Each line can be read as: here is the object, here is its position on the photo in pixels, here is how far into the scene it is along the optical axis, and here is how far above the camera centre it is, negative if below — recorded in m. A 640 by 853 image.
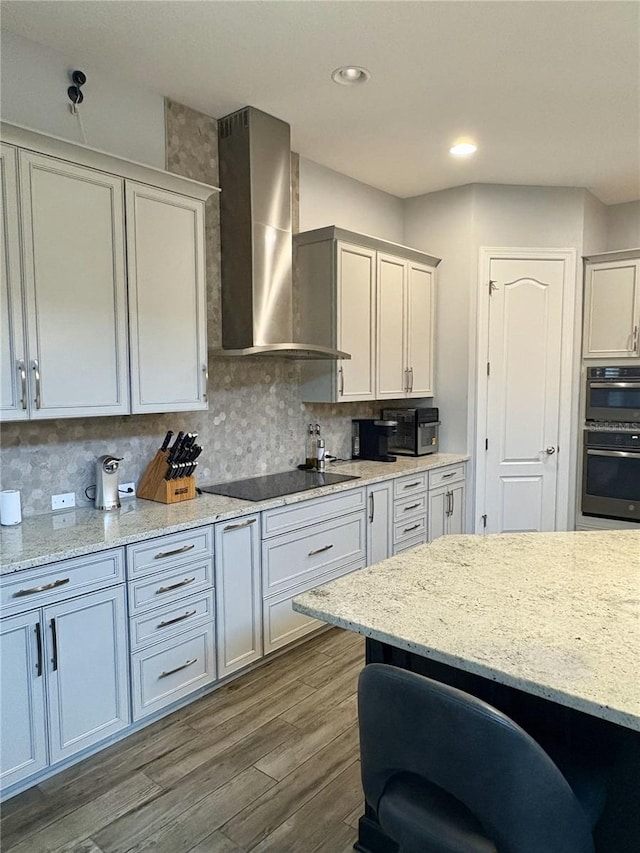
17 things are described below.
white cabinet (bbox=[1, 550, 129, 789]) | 1.91 -1.03
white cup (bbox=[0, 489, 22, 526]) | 2.28 -0.49
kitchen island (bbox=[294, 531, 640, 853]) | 1.14 -0.57
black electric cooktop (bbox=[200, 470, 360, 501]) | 2.95 -0.55
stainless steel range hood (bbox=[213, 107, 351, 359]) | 3.06 +0.88
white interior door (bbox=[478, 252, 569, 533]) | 4.28 -0.03
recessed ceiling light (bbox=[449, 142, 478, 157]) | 3.51 +1.52
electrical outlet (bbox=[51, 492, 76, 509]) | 2.52 -0.51
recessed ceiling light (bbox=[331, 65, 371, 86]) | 2.61 +1.49
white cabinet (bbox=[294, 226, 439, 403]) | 3.60 +0.53
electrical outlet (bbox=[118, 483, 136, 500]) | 2.79 -0.51
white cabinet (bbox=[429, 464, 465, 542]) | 4.03 -0.84
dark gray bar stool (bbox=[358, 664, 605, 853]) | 0.94 -0.69
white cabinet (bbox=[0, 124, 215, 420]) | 2.12 +0.44
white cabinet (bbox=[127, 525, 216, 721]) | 2.27 -0.98
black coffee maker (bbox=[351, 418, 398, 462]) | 4.09 -0.37
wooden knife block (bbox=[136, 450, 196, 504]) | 2.74 -0.48
